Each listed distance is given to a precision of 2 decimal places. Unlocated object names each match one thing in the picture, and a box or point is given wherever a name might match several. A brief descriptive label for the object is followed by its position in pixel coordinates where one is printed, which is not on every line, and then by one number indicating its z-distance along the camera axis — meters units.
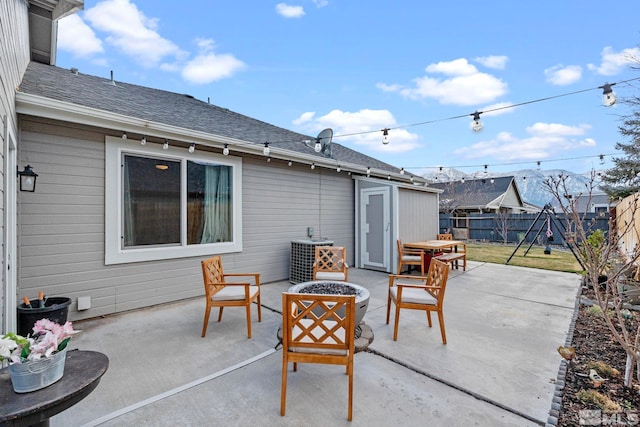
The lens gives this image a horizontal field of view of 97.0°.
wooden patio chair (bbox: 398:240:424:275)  6.26
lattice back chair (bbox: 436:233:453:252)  7.95
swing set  7.91
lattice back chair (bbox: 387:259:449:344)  3.03
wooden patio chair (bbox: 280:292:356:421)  2.00
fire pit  2.76
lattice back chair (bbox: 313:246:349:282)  4.25
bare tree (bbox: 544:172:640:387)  2.20
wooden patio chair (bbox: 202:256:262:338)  3.16
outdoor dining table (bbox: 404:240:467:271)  6.31
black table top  1.13
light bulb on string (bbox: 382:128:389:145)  4.80
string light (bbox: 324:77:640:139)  3.18
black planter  2.92
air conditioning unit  5.32
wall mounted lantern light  2.92
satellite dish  6.87
